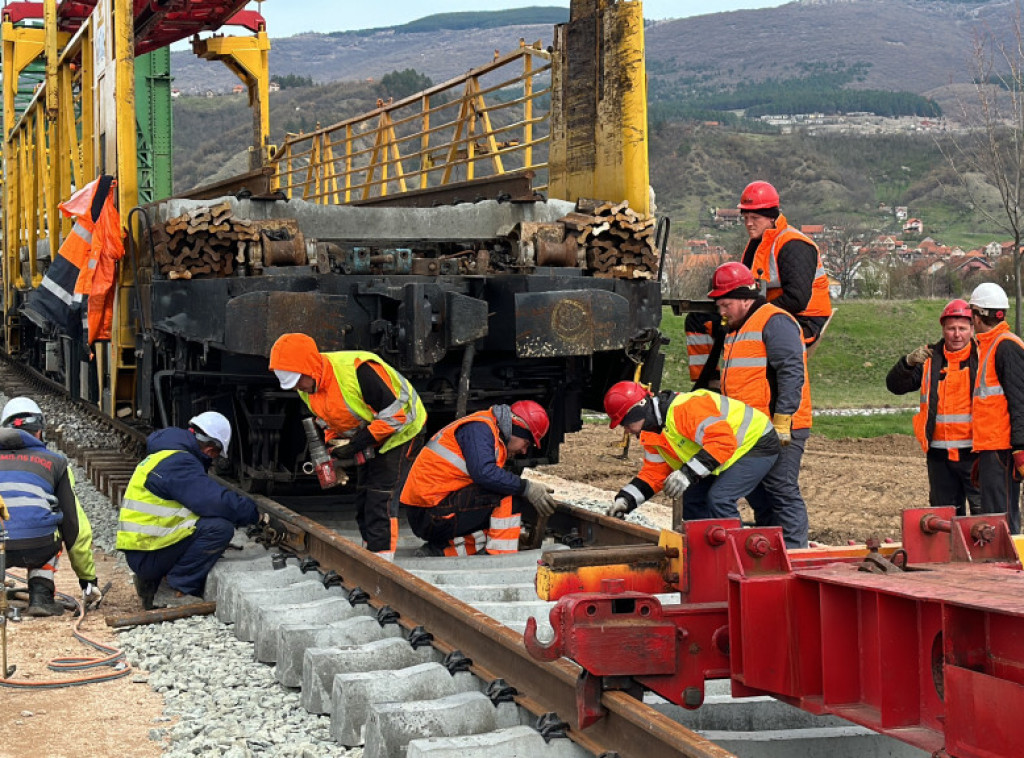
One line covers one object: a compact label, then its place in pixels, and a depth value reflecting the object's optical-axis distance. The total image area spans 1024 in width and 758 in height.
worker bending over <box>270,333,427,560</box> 6.86
